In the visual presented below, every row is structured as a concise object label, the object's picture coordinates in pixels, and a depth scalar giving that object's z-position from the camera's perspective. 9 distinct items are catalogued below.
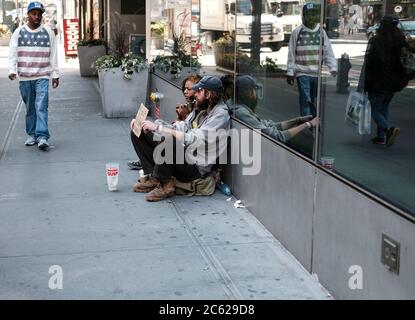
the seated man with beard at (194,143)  5.71
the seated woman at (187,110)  6.03
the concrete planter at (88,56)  16.39
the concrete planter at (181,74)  8.73
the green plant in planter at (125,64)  10.23
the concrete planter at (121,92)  10.25
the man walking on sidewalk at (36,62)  8.09
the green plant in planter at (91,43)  16.48
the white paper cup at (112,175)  6.05
